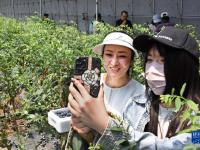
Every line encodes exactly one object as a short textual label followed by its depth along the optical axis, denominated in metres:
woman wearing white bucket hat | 2.01
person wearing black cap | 1.66
